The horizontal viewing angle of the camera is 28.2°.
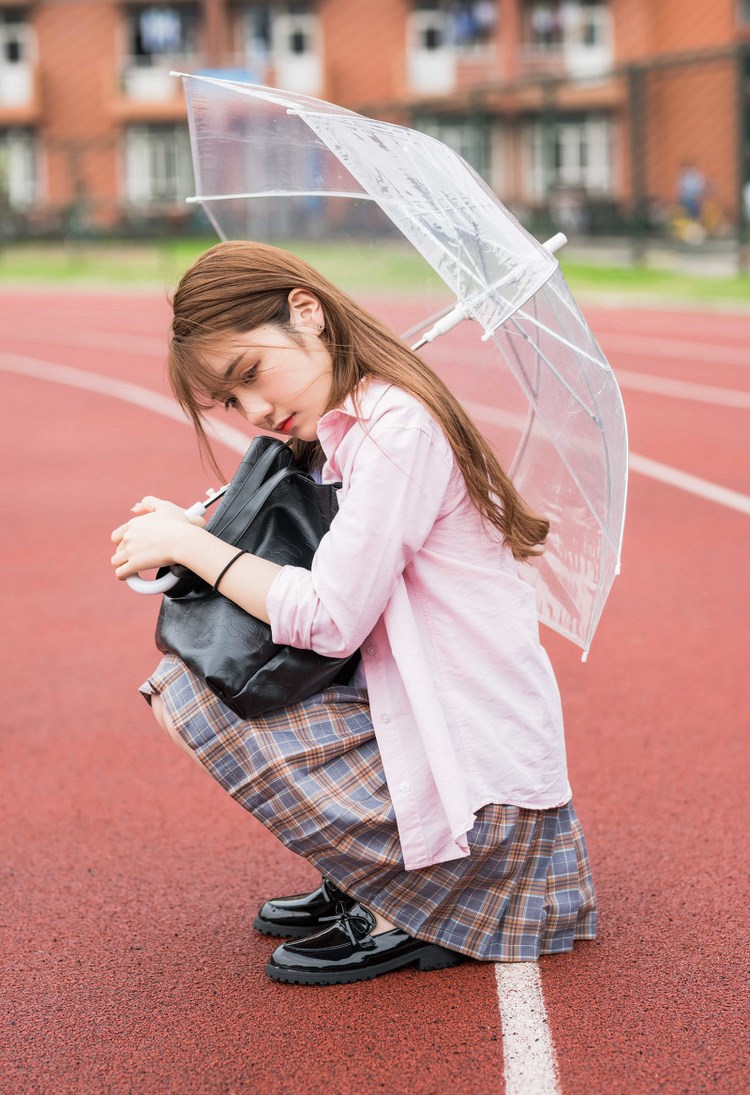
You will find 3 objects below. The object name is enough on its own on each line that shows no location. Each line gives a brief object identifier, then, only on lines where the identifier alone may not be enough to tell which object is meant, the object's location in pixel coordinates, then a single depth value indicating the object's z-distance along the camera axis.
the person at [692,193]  33.03
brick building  36.91
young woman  2.59
